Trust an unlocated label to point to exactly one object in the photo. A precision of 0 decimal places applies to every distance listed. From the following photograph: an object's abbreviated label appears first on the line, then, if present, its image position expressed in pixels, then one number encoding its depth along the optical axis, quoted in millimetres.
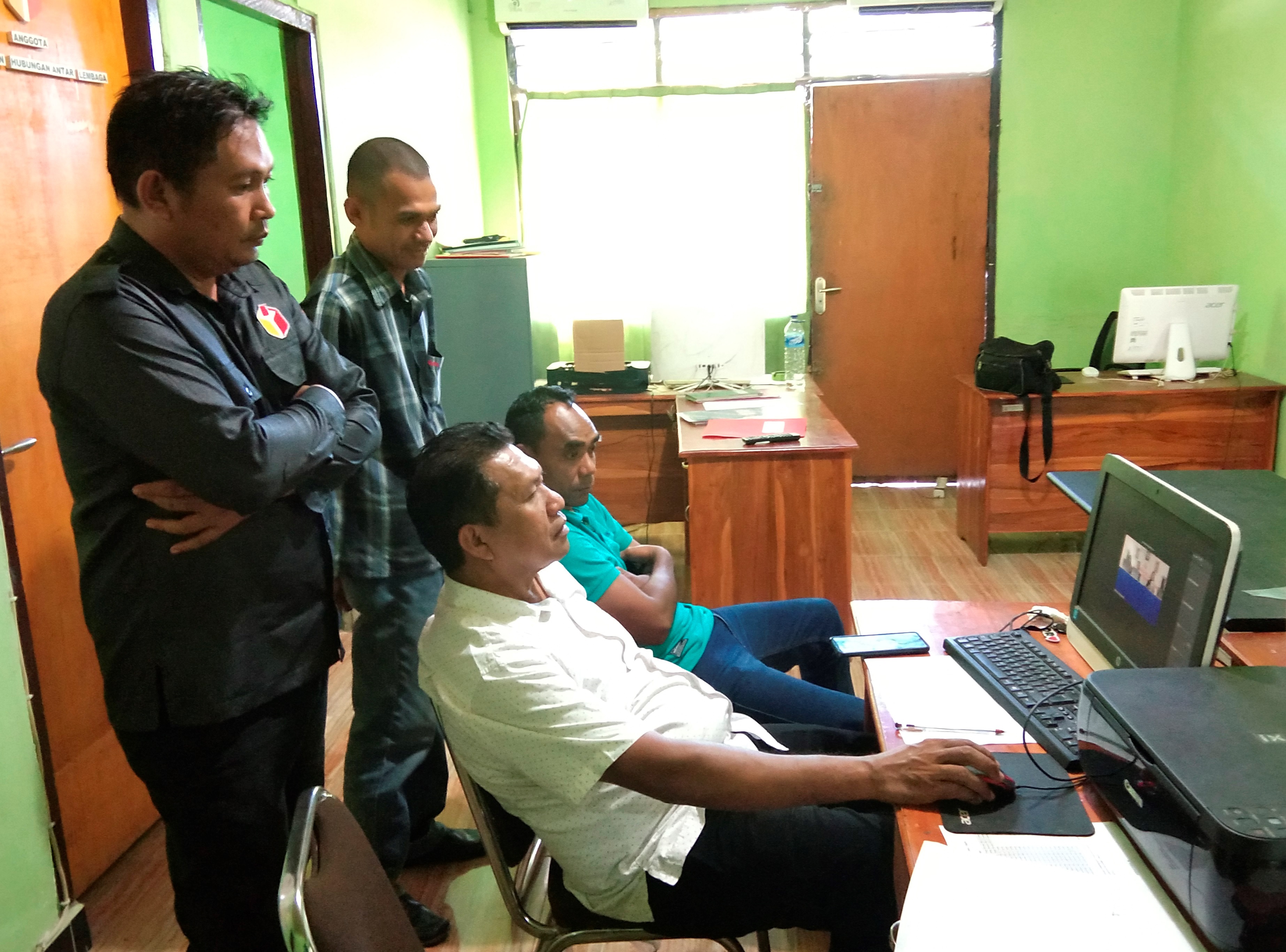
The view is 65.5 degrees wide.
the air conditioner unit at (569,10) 5059
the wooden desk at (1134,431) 3916
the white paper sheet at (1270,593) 1574
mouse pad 1105
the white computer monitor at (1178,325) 4031
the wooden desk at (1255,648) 1402
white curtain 5281
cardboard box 4094
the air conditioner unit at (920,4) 5027
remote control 3082
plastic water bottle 4527
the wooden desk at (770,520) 3062
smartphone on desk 1586
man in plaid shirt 1905
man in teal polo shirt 1865
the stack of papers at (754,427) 3270
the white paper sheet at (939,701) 1331
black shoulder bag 3850
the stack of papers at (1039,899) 929
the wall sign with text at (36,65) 1835
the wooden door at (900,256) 5180
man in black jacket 1251
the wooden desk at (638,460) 4043
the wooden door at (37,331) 1886
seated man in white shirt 1227
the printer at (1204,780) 847
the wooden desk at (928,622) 1396
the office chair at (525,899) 1330
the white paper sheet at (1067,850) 1036
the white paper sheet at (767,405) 3637
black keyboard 1262
